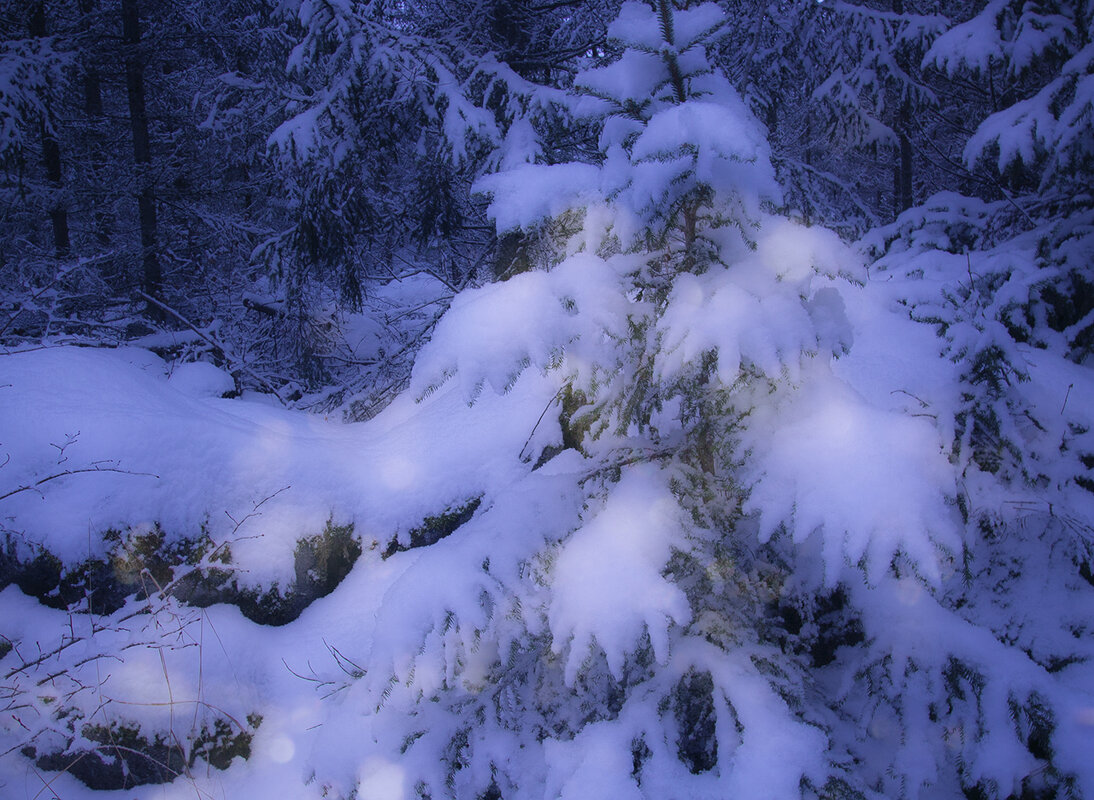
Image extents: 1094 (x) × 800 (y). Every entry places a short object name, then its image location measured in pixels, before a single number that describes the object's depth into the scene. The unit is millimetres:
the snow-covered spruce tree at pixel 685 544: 1421
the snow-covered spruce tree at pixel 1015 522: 1653
